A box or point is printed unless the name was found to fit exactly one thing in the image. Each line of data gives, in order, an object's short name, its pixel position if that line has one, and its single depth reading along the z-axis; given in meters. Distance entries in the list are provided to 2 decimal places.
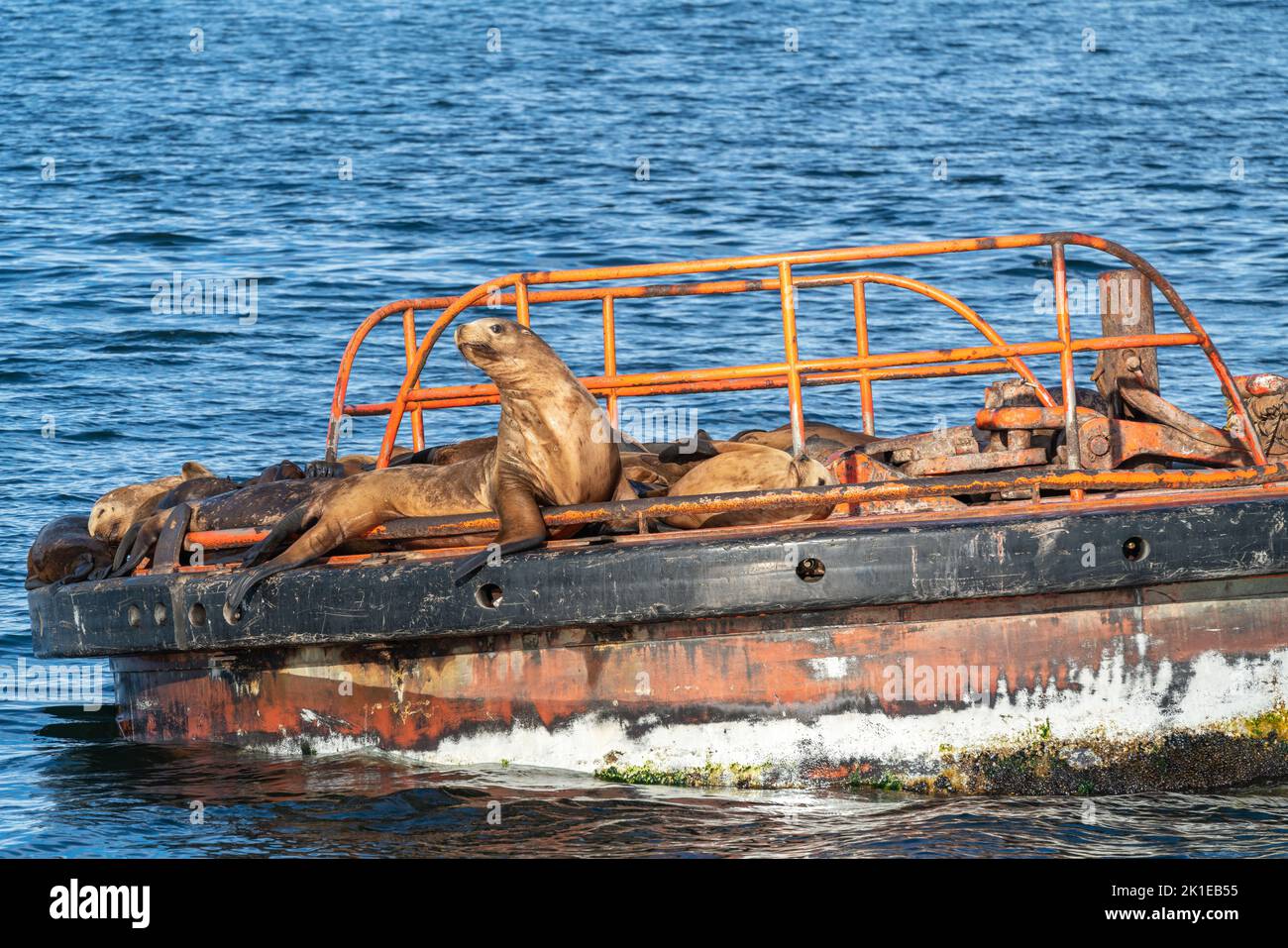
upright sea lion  13.10
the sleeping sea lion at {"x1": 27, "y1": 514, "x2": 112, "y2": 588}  16.08
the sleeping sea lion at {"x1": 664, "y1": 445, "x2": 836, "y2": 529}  13.41
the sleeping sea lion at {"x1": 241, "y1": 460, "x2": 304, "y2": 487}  15.90
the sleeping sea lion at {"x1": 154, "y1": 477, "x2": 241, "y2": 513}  16.03
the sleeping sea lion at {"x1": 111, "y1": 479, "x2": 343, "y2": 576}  14.87
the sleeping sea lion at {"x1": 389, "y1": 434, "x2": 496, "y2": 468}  14.84
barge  12.45
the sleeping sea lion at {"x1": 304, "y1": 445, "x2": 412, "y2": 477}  15.87
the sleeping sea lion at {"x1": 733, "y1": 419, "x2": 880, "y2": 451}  15.29
